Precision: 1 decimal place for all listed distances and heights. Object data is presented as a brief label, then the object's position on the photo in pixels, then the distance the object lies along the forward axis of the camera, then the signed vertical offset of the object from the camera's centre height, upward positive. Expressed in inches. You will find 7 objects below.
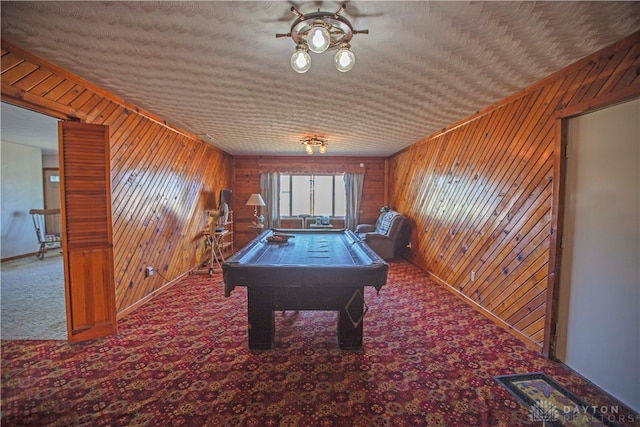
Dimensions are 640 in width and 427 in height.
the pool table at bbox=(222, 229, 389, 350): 95.9 -28.1
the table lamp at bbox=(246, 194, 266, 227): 259.1 -5.9
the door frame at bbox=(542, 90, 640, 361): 95.4 -8.8
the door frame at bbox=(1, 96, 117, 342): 84.1 +26.1
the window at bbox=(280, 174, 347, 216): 314.8 -0.1
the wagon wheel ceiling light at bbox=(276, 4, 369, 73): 63.9 +37.9
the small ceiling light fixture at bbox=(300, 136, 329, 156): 197.6 +35.8
